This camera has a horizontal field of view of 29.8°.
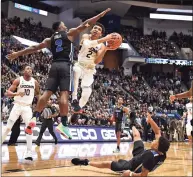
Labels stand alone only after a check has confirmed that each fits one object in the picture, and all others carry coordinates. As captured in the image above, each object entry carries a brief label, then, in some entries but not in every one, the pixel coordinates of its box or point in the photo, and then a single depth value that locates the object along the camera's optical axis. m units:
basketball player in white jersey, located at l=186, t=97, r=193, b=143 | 10.36
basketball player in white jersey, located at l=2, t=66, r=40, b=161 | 6.55
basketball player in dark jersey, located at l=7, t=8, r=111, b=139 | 4.62
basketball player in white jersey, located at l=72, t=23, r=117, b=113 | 5.45
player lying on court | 4.42
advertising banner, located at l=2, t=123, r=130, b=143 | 11.68
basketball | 5.28
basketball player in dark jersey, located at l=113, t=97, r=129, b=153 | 9.77
